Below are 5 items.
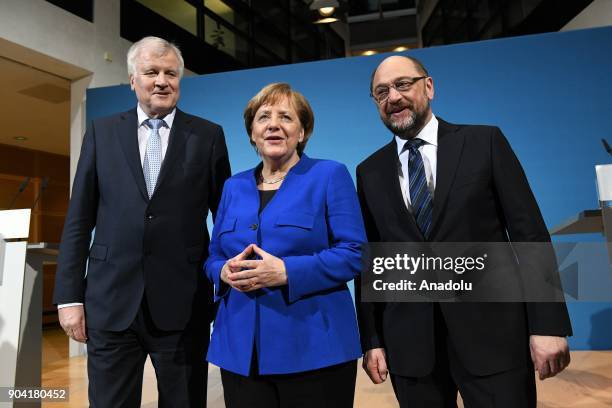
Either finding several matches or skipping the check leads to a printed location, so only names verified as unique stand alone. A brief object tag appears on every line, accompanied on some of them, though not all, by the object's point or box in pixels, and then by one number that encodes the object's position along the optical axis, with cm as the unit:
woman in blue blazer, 128
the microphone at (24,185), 257
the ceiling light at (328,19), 680
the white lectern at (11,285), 201
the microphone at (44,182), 253
